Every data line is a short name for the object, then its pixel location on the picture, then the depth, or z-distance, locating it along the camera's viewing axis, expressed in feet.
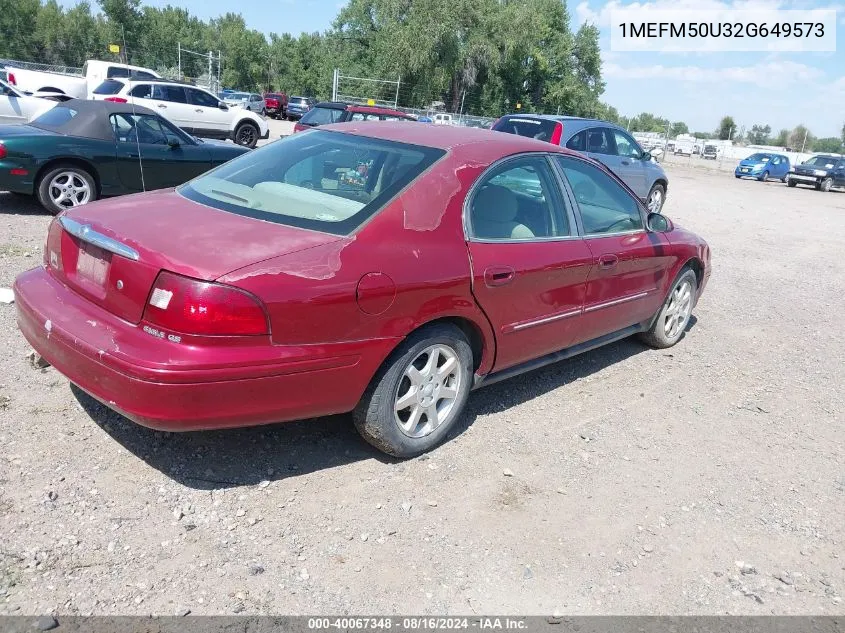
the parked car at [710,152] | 174.50
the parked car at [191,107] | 60.49
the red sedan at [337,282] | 9.21
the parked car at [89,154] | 25.58
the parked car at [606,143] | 36.17
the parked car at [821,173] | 96.89
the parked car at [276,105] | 148.05
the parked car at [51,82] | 66.95
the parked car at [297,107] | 145.38
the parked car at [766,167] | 105.07
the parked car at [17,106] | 42.83
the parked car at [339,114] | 49.49
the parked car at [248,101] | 143.54
